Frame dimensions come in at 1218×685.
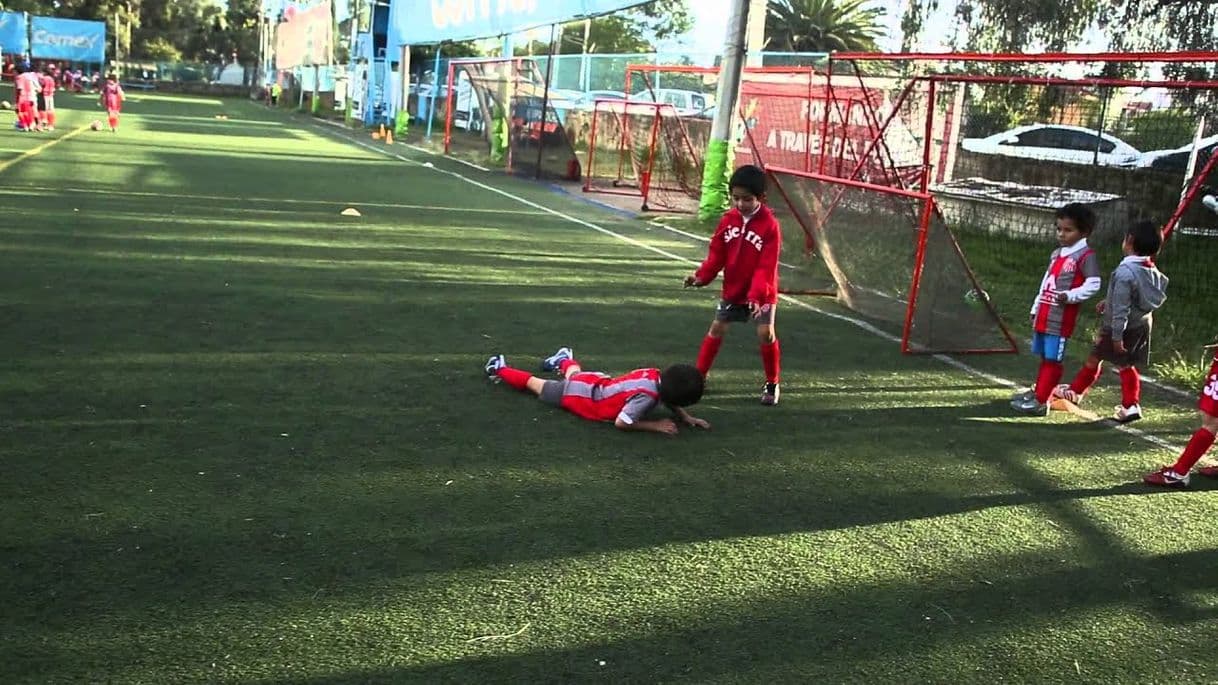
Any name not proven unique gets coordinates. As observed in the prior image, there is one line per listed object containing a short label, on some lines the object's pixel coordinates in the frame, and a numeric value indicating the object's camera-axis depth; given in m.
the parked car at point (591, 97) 23.38
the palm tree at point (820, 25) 45.09
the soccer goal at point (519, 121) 22.45
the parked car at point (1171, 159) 10.73
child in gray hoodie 5.89
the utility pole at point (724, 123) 14.70
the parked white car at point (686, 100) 20.48
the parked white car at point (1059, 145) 11.76
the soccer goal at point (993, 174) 8.10
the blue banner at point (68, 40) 68.94
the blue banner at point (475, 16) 20.36
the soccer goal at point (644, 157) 19.06
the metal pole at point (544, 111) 22.11
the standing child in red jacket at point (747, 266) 5.79
